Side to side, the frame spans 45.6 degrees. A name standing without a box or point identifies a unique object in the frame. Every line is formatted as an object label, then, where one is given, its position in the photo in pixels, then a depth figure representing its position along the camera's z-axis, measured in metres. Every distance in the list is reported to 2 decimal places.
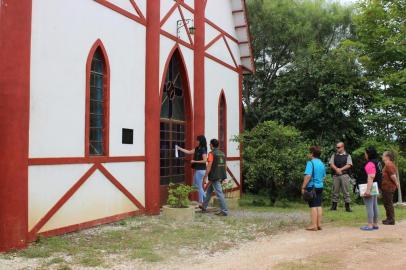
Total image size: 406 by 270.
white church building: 7.26
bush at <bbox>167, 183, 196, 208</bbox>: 10.67
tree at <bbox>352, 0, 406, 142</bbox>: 15.48
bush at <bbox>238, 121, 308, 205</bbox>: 13.26
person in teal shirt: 9.20
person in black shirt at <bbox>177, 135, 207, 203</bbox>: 12.03
